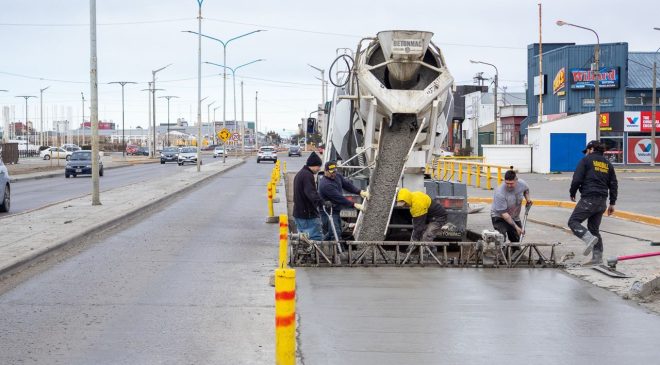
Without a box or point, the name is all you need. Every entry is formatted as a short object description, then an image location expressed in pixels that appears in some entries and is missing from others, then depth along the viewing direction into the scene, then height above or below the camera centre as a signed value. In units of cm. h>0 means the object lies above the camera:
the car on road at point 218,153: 10658 -60
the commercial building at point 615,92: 6372 +401
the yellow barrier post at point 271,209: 2014 -137
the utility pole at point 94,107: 2359 +108
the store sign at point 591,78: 6419 +500
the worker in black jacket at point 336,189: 1353 -63
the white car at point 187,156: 7156 -65
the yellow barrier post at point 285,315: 538 -101
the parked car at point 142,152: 12986 -59
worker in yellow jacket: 1369 -101
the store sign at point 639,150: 6344 -15
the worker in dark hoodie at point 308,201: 1328 -78
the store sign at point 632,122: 6375 +183
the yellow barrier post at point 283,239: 1105 -115
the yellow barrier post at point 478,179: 3455 -120
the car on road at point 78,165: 4881 -92
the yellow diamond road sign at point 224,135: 6047 +87
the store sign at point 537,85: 6962 +489
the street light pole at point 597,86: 4353 +298
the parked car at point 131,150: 13138 -31
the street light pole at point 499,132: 8206 +146
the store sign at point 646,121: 6359 +189
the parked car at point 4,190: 2228 -106
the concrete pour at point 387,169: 1390 -33
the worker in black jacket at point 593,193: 1313 -66
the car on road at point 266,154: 7600 -56
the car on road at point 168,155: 7806 -62
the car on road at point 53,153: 9100 -54
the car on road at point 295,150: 9719 -23
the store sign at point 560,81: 6600 +497
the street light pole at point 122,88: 8962 +602
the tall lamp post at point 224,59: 5594 +618
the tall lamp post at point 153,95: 7168 +489
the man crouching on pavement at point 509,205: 1392 -88
